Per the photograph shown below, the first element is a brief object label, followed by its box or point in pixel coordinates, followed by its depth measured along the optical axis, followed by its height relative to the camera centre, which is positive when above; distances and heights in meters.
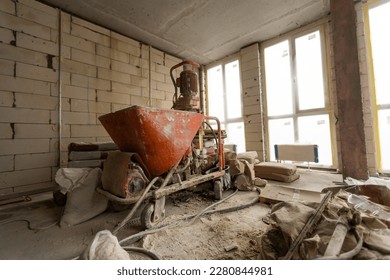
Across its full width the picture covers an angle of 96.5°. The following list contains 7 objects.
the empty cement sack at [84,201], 1.86 -0.57
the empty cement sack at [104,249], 0.96 -0.57
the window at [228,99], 5.52 +1.59
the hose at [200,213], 1.78 -0.72
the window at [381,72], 3.27 +1.31
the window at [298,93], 4.00 +1.26
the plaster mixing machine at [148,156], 1.61 -0.08
